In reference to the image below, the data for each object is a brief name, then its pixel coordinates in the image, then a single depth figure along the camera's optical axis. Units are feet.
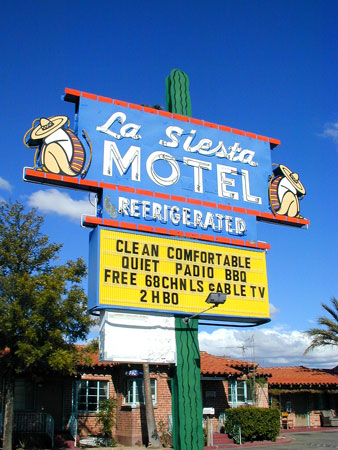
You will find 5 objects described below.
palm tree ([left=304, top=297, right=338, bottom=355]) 118.83
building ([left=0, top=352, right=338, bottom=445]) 82.74
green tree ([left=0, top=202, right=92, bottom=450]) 65.36
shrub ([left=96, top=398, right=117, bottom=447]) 82.94
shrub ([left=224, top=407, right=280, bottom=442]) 87.25
